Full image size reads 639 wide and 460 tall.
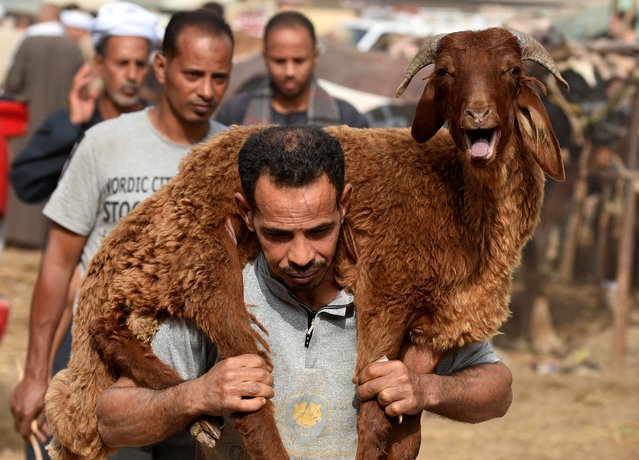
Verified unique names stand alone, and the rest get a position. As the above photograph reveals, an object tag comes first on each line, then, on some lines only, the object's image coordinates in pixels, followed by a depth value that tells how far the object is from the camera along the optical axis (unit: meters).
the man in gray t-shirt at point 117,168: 9.20
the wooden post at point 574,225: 22.41
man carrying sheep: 6.38
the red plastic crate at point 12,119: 12.38
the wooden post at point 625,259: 19.17
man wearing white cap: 9.69
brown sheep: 6.85
